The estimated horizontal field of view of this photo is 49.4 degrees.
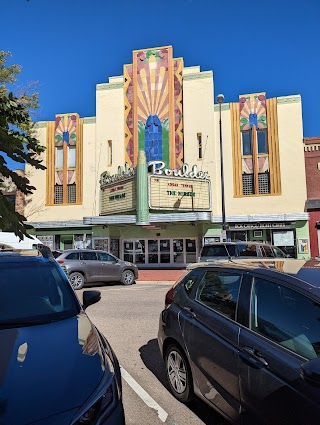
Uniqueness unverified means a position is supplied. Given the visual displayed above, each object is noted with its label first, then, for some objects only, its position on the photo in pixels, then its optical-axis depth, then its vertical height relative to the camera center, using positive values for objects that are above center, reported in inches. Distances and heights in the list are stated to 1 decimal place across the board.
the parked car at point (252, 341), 96.1 -37.4
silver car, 565.6 -61.8
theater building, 947.3 +175.9
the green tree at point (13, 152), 255.8 +61.6
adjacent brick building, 944.3 +114.0
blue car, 76.0 -34.6
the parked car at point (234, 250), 487.5 -31.0
